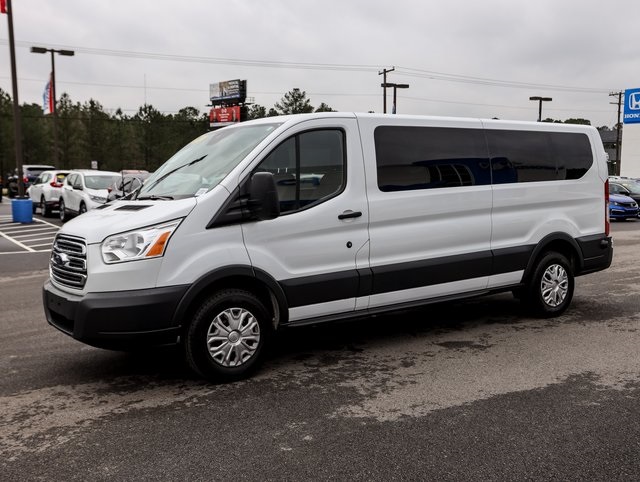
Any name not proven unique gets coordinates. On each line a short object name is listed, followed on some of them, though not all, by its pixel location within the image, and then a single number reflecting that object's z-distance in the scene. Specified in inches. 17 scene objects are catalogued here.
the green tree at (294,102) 3225.9
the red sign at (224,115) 2119.8
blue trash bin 770.8
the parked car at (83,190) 711.1
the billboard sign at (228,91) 2116.1
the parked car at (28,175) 1446.1
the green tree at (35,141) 2696.9
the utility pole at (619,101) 2687.0
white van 169.9
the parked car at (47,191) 848.9
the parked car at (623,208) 871.1
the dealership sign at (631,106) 1897.1
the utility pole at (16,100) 821.0
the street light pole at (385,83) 1881.0
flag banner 1269.7
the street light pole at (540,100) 2140.7
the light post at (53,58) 1202.7
